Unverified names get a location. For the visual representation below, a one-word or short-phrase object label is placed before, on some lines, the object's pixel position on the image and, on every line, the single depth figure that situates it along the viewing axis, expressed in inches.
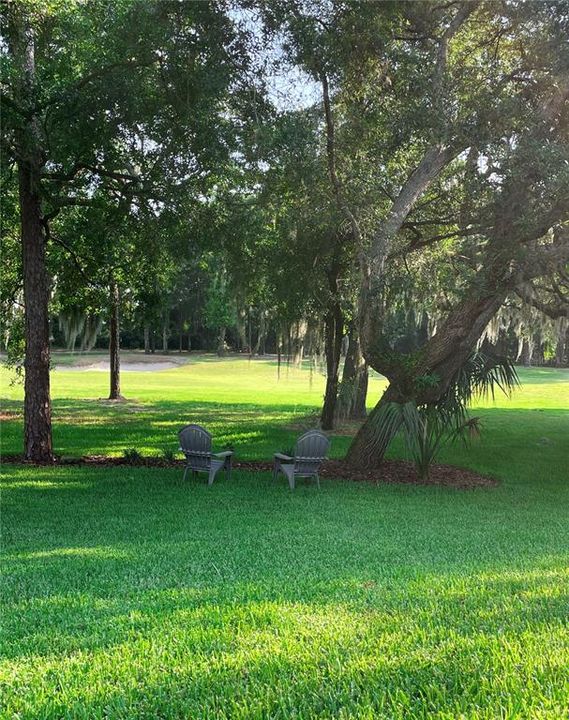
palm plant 359.4
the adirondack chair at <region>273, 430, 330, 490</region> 333.4
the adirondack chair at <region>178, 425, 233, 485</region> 342.0
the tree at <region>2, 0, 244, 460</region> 310.0
